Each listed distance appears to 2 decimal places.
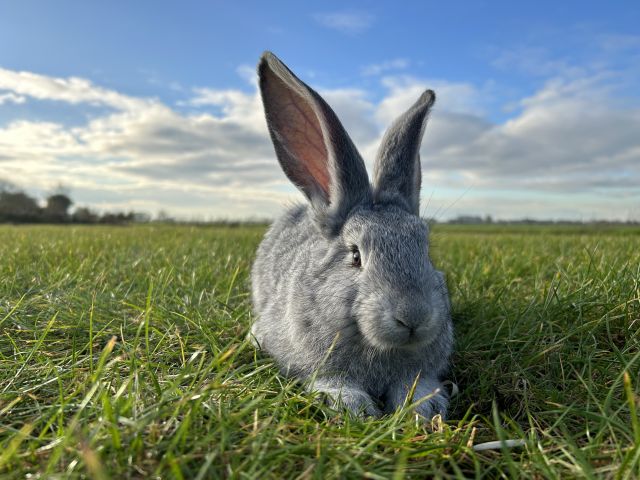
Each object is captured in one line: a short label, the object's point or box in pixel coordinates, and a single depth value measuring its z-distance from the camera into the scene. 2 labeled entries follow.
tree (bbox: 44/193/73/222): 40.37
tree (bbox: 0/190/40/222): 39.75
